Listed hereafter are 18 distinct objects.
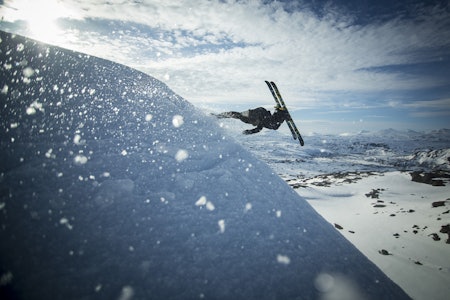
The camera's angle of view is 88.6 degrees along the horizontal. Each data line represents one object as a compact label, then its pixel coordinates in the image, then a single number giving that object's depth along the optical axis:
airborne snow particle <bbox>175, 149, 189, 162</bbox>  3.32
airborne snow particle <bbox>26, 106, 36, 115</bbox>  3.30
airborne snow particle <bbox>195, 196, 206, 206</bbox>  2.78
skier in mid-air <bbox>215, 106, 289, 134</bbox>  9.37
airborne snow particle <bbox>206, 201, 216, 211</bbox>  2.77
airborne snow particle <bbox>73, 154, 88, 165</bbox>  2.76
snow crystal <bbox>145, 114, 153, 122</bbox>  3.95
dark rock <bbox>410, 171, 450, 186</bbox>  16.86
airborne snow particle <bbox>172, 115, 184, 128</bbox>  4.14
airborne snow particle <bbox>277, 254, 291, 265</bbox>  2.56
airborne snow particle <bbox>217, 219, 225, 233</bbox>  2.62
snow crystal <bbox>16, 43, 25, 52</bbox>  4.46
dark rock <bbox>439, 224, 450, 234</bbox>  9.25
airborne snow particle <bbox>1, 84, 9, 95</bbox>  3.52
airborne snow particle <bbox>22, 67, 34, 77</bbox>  3.97
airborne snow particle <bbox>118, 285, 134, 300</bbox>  1.89
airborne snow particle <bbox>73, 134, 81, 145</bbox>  3.03
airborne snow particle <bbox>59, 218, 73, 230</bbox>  2.19
